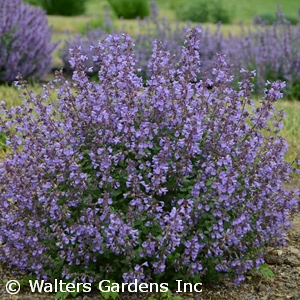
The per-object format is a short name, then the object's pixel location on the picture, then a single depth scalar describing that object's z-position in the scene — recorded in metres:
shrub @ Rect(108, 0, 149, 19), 17.19
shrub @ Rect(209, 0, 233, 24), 17.86
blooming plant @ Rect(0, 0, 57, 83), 7.65
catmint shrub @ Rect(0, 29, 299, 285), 2.78
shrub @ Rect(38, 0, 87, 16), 18.09
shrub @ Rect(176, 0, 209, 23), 17.75
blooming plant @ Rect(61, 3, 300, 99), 8.20
